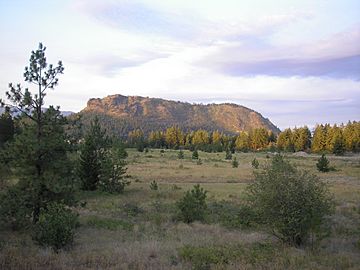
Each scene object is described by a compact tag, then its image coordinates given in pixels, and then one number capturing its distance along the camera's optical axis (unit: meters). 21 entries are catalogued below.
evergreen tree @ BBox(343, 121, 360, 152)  98.19
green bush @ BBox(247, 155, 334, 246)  12.46
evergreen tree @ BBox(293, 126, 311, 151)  110.38
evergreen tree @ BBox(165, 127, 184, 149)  125.12
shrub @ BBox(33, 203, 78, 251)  11.52
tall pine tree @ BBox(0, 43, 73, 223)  14.90
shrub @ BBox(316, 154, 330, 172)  48.38
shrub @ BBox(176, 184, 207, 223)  18.86
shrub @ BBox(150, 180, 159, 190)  30.69
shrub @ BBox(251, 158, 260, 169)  49.01
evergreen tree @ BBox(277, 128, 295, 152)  109.11
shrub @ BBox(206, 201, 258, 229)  18.16
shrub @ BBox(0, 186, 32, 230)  14.46
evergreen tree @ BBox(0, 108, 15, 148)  41.11
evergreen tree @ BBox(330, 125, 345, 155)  91.94
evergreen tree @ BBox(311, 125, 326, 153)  103.00
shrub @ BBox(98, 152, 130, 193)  28.42
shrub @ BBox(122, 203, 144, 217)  20.95
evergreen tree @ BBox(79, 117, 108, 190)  28.62
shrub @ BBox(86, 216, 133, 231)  16.89
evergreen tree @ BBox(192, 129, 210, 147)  122.31
